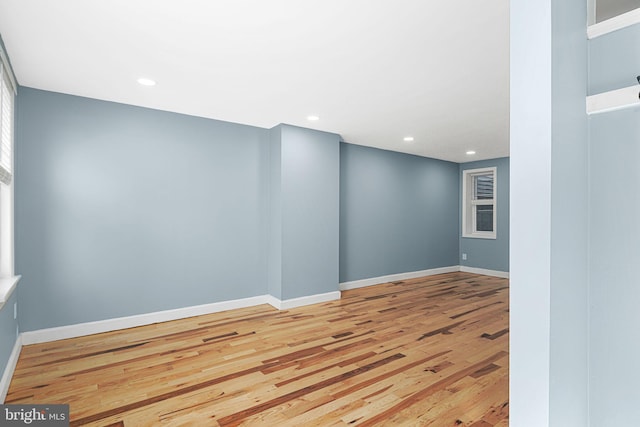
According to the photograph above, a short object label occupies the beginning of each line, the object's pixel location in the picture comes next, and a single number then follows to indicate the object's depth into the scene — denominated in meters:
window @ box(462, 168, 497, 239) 7.18
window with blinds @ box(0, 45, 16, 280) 2.59
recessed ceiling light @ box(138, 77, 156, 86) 2.94
